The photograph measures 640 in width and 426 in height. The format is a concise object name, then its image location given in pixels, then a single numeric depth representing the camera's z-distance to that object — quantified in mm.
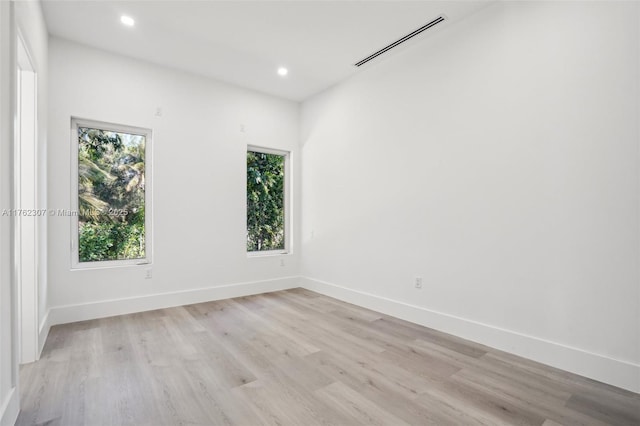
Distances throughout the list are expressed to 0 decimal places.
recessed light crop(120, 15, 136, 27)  2980
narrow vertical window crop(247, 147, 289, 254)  4762
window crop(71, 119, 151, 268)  3494
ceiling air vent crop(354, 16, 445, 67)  3008
